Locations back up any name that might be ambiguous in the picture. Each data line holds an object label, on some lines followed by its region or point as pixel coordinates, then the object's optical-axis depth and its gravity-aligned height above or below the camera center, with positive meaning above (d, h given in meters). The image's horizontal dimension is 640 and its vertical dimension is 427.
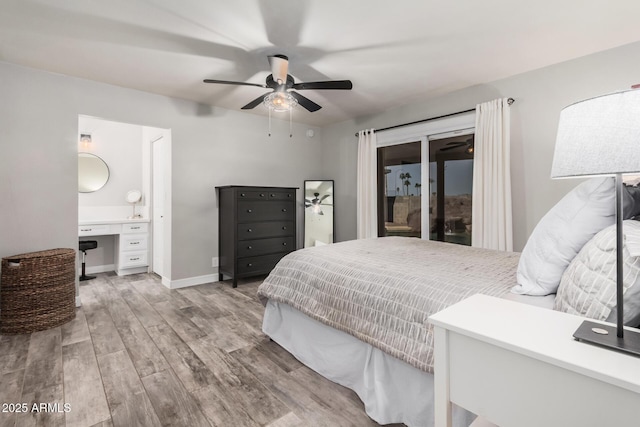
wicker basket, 2.55 -0.73
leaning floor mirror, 5.00 -0.07
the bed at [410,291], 1.06 -0.39
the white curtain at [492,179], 3.09 +0.33
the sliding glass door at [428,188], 3.66 +0.29
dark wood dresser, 3.88 -0.25
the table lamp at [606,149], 0.72 +0.15
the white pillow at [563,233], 1.14 -0.09
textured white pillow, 0.88 -0.22
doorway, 4.57 +0.43
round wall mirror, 4.66 +0.57
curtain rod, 3.10 +1.13
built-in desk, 4.36 -0.49
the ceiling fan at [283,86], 2.57 +1.09
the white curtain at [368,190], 4.39 +0.29
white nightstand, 0.67 -0.40
